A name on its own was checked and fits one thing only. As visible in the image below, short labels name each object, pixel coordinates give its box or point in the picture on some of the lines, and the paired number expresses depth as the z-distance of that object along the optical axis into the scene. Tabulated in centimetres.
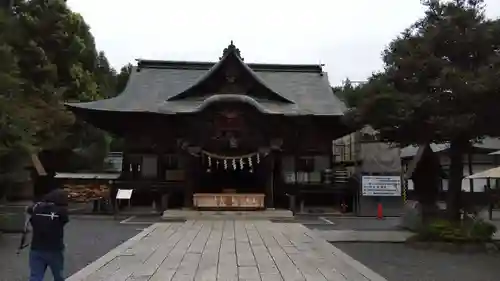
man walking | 638
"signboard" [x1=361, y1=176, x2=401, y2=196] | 2347
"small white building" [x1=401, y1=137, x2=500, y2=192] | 3181
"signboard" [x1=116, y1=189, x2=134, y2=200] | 2189
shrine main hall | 2245
